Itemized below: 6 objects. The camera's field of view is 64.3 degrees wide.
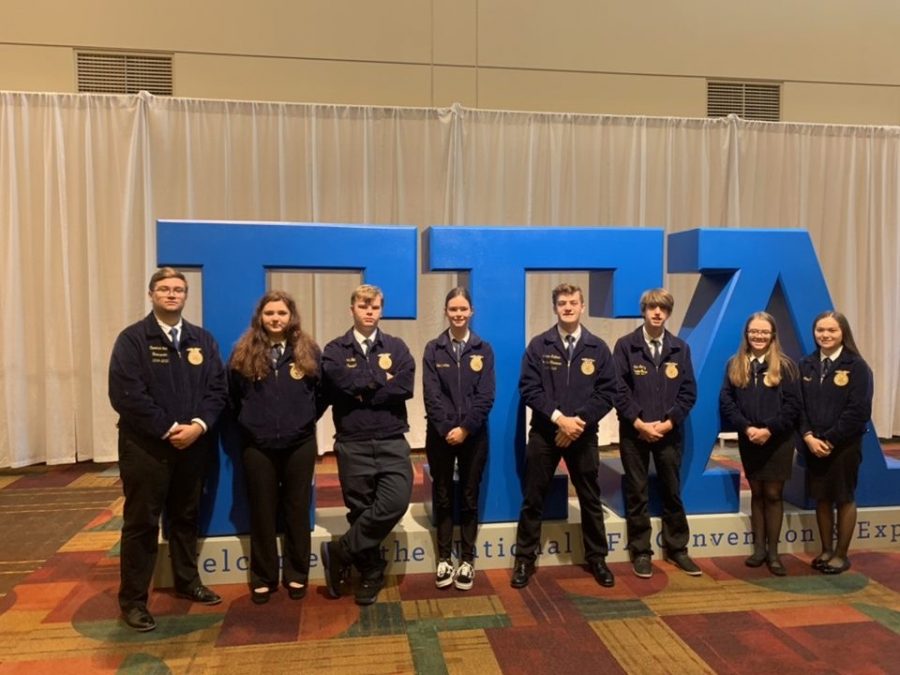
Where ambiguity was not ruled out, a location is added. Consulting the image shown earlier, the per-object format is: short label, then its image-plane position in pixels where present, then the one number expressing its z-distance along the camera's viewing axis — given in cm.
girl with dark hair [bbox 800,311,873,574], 344
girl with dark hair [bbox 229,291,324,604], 312
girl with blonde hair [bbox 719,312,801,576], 353
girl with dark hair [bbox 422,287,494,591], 331
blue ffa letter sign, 348
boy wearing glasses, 288
